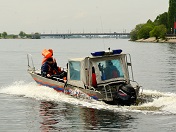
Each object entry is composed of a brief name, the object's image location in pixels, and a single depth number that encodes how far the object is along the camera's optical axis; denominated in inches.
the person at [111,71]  744.3
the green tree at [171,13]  5509.8
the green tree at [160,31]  5979.3
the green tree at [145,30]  6835.6
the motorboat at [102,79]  701.3
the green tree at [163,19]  6540.4
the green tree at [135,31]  7623.0
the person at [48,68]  865.5
